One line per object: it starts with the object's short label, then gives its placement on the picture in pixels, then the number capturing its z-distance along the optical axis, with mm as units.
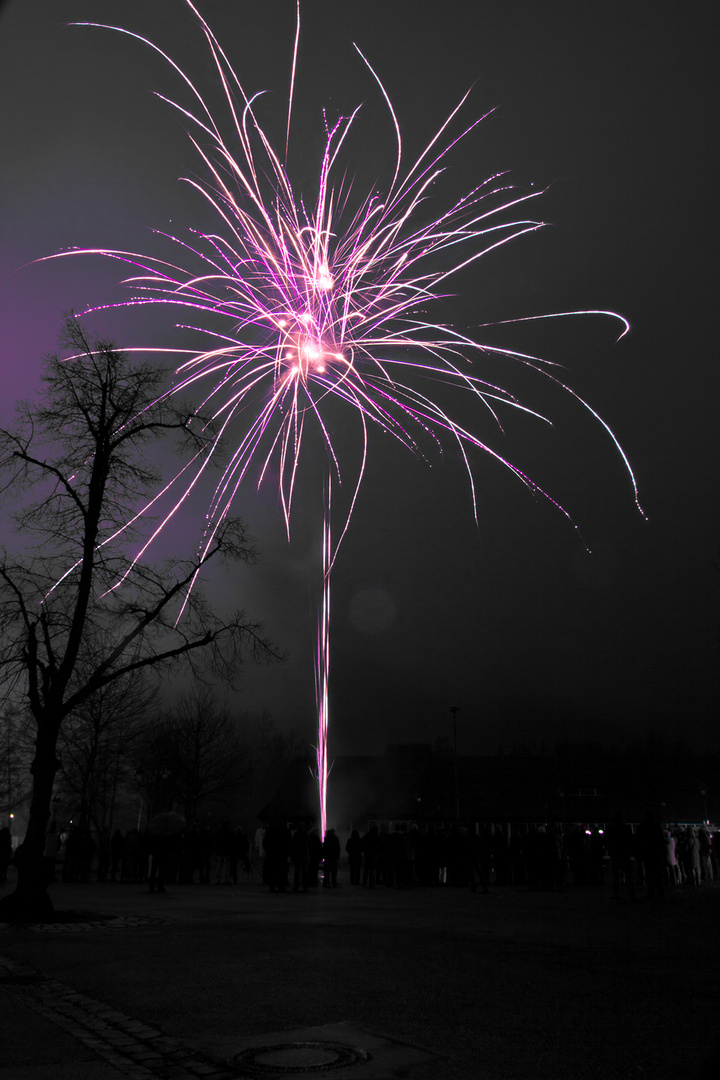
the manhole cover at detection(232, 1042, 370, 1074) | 5164
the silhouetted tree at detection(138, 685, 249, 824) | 46469
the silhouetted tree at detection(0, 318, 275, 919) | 15125
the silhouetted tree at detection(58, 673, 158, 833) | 37000
